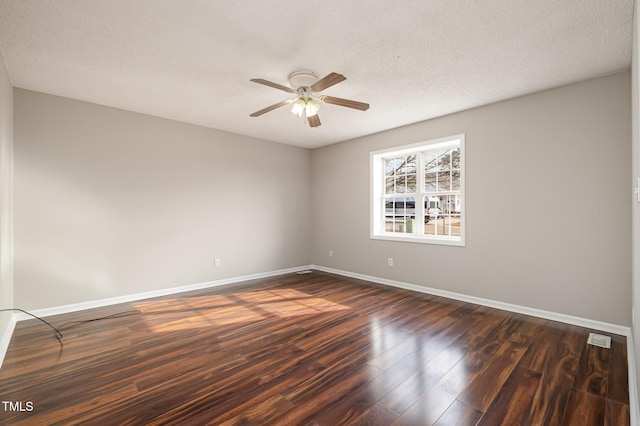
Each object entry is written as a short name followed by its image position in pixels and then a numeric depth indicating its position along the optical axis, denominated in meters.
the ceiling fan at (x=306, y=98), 2.77
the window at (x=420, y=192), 4.14
